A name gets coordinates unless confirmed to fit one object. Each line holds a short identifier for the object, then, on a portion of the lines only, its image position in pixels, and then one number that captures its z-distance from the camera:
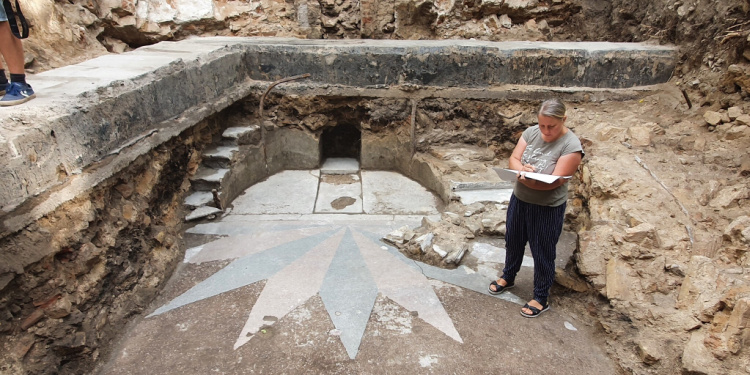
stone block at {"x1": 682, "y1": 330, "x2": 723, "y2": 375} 2.44
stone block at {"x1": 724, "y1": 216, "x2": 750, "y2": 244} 2.90
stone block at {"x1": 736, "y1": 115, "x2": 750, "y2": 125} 4.16
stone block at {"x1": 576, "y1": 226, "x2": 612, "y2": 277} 3.34
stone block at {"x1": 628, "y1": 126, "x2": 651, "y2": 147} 4.62
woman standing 2.79
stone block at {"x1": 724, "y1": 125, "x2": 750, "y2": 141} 4.10
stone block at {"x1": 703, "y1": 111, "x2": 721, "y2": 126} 4.43
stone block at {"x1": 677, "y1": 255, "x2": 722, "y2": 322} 2.69
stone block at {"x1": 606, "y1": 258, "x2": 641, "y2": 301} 3.10
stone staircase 4.96
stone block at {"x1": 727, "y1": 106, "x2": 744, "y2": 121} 4.27
